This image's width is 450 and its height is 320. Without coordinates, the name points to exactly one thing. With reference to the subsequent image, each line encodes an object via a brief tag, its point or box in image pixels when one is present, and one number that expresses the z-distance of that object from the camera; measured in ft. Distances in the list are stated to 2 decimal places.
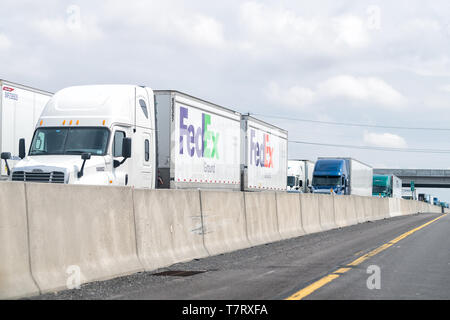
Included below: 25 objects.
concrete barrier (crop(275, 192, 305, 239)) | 58.25
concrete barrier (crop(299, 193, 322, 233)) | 66.13
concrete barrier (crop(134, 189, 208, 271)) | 33.91
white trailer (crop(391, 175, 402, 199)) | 213.87
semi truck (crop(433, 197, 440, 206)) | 446.19
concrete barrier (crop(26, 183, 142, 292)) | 25.71
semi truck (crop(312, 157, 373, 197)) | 144.05
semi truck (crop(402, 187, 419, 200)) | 288.30
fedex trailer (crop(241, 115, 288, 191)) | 77.92
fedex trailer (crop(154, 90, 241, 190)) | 56.49
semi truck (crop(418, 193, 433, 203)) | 380.35
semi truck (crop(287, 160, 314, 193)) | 142.00
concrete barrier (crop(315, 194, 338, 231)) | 73.46
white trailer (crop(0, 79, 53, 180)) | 52.26
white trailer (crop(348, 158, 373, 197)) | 152.97
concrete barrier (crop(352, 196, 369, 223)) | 94.81
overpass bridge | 372.58
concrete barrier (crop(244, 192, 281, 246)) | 50.29
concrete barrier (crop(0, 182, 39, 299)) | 23.43
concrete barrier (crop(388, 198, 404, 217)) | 134.41
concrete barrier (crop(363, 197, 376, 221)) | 102.85
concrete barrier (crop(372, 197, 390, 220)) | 113.60
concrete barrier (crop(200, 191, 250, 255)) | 42.57
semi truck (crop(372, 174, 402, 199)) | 205.46
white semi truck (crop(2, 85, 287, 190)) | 46.68
